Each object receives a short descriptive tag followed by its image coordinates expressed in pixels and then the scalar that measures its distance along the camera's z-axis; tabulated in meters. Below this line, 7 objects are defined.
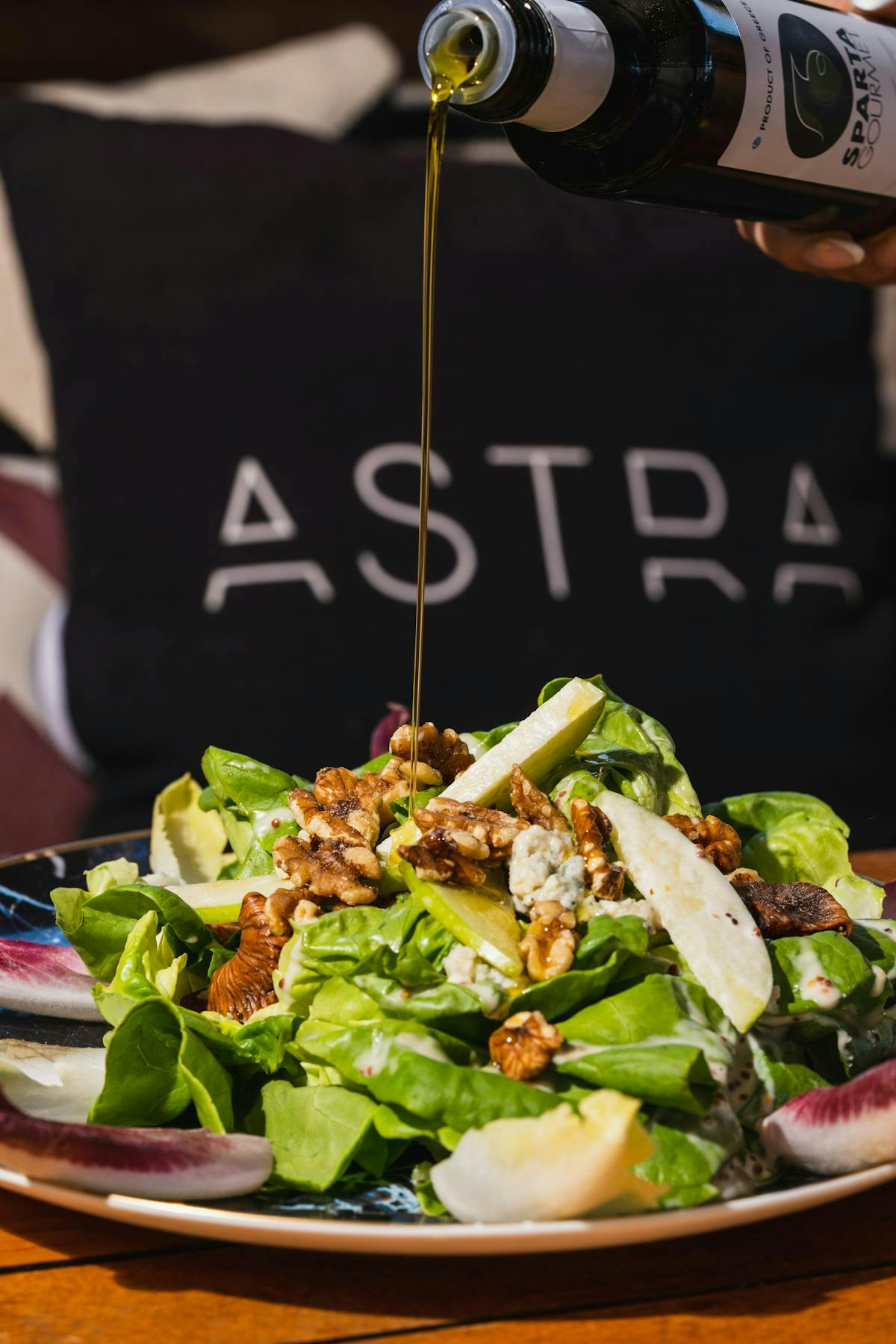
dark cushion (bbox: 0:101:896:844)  2.05
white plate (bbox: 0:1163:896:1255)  0.68
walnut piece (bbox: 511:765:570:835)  0.99
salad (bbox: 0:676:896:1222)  0.75
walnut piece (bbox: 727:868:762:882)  1.02
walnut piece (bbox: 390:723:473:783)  1.12
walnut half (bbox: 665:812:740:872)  1.01
